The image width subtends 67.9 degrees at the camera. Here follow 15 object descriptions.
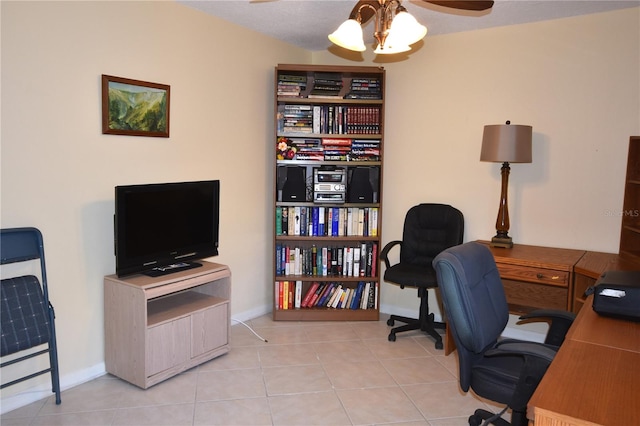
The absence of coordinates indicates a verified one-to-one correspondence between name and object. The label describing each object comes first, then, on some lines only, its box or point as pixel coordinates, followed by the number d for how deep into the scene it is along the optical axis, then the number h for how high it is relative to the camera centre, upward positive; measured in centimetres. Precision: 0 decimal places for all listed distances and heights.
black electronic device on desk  195 -51
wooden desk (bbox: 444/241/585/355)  315 -69
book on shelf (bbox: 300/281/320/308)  426 -116
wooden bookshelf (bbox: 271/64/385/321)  412 -19
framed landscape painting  294 +35
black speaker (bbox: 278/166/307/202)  414 -16
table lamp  342 +21
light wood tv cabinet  282 -103
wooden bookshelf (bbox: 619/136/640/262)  333 -21
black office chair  378 -63
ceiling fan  212 +65
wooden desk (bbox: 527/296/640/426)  121 -60
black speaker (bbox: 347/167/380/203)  420 -16
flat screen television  287 -42
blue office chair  192 -72
